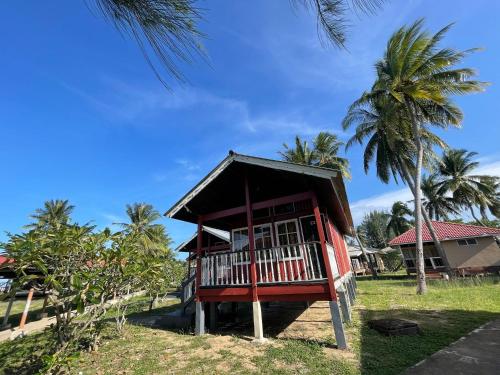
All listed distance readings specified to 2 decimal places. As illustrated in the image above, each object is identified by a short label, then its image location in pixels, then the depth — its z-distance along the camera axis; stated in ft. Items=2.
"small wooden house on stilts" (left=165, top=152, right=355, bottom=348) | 23.18
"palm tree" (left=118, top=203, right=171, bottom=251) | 132.67
